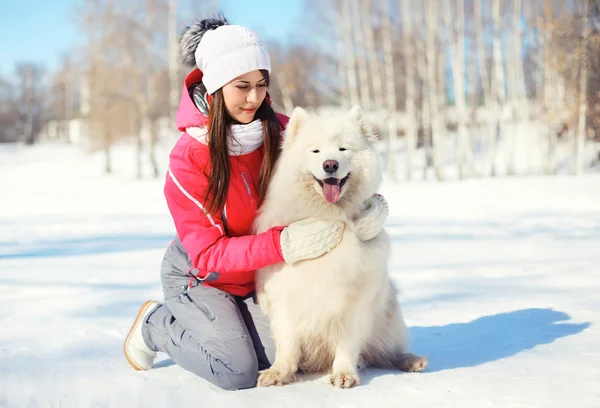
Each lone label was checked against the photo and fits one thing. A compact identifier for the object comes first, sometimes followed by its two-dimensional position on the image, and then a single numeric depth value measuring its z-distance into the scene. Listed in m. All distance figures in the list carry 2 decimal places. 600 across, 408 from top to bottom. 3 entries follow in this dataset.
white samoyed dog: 2.22
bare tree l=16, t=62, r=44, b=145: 44.49
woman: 2.25
